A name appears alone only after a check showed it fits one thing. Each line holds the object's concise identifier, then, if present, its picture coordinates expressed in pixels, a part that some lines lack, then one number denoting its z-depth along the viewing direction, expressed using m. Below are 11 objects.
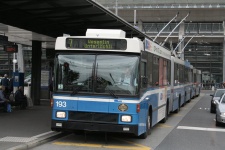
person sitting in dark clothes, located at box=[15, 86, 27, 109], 18.33
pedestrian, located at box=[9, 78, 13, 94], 24.38
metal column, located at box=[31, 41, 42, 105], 21.25
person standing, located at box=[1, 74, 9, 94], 23.64
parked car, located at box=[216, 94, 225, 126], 14.48
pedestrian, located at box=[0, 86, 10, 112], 16.64
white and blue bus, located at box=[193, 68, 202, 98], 33.86
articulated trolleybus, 9.59
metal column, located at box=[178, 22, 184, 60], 56.41
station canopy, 13.86
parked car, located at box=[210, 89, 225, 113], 21.30
